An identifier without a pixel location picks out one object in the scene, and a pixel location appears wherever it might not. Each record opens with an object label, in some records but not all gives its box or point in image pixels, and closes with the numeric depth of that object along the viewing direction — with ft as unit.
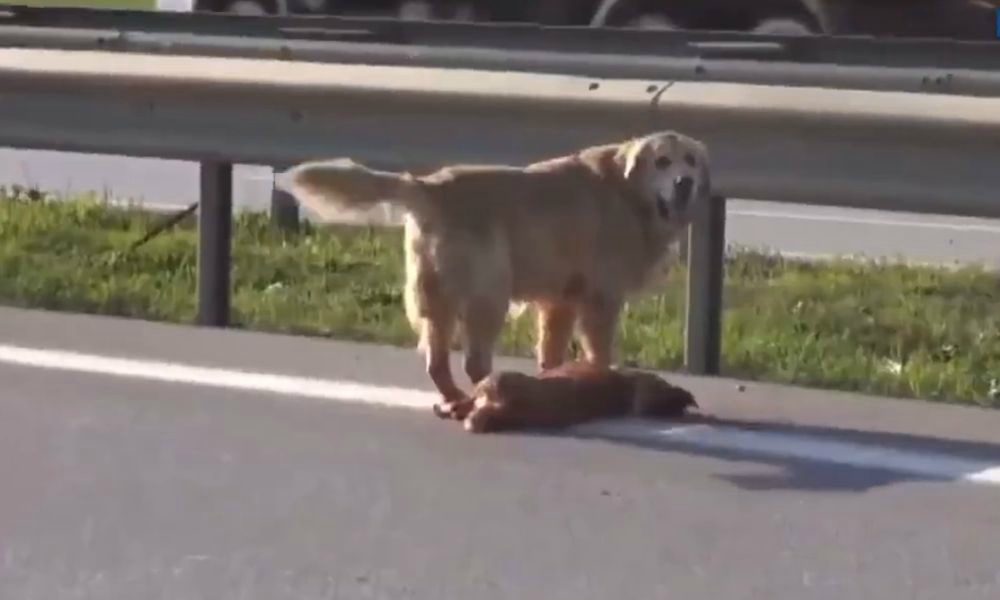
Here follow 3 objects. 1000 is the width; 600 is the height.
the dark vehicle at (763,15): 48.37
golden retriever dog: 22.70
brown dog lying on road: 22.54
